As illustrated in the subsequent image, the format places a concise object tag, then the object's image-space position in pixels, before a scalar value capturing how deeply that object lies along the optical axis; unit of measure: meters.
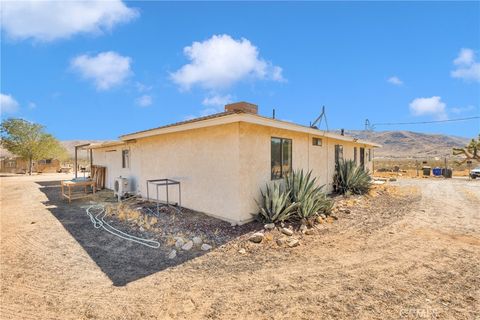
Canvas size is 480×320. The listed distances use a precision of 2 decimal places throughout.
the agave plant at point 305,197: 6.97
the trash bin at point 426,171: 23.91
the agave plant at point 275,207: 6.67
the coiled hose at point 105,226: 5.82
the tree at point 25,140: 26.78
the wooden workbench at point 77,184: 10.89
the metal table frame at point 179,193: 8.22
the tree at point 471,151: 22.75
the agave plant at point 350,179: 11.61
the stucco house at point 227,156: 6.64
